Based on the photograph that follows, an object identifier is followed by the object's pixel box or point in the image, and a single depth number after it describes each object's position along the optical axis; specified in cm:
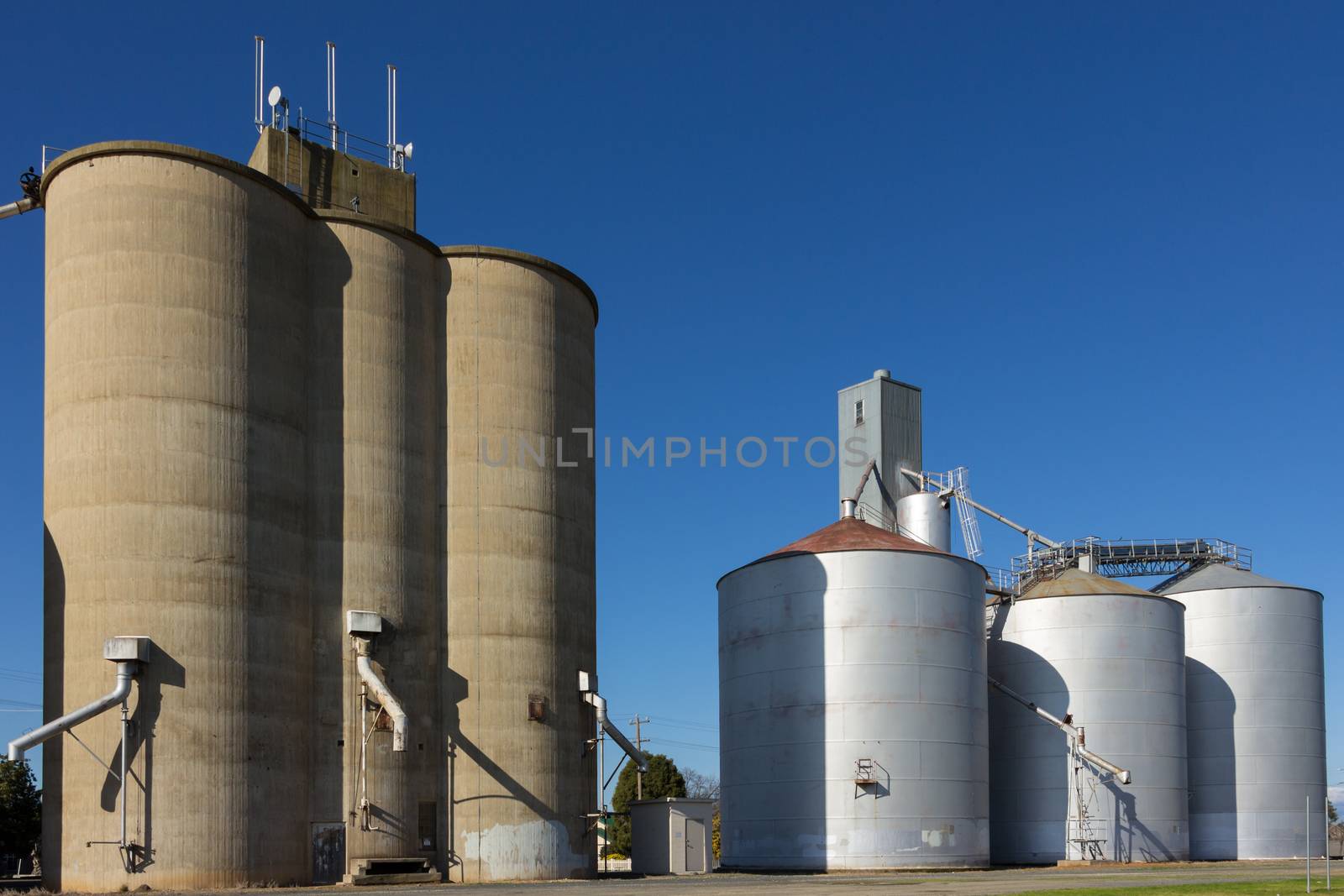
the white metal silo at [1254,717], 6350
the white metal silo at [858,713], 4812
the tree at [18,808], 5397
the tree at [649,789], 9269
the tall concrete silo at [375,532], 3838
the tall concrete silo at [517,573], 4109
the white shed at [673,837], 4644
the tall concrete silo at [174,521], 3406
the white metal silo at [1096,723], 5709
